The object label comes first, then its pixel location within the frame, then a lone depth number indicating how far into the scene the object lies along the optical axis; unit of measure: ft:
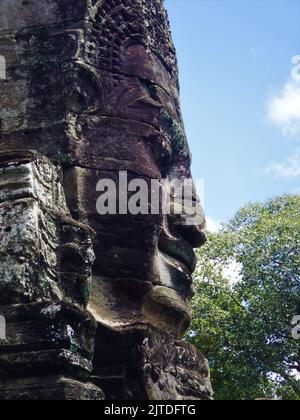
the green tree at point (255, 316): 55.98
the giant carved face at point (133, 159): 17.58
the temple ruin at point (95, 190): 14.71
